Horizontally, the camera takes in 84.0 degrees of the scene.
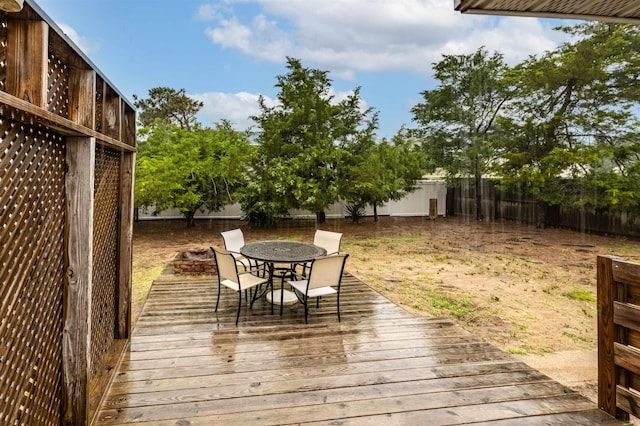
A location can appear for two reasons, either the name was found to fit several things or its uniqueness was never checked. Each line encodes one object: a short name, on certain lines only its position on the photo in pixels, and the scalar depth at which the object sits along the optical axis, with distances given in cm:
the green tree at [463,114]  1321
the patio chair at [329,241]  493
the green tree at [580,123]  968
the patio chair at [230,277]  359
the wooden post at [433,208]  1430
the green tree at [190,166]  873
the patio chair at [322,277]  356
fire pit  563
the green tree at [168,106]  1728
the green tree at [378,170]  1051
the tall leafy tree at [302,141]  1016
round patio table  379
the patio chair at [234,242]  483
